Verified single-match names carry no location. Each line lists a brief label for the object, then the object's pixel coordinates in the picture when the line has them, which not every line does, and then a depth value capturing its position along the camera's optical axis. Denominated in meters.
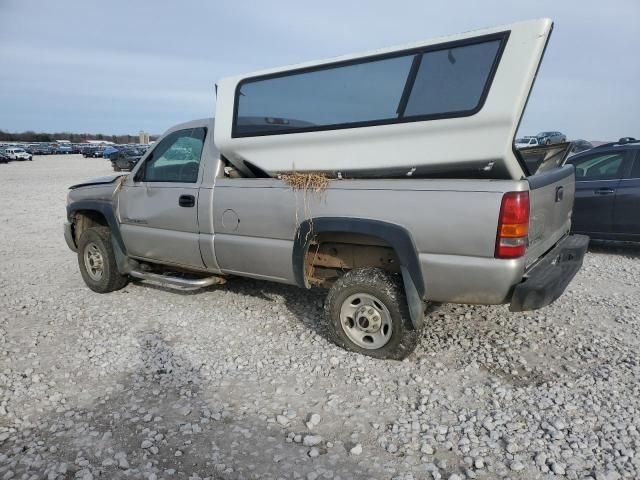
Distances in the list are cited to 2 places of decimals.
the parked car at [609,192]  6.51
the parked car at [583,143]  22.56
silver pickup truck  3.02
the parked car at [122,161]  31.08
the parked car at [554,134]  31.64
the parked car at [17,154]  48.62
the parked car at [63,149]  66.94
